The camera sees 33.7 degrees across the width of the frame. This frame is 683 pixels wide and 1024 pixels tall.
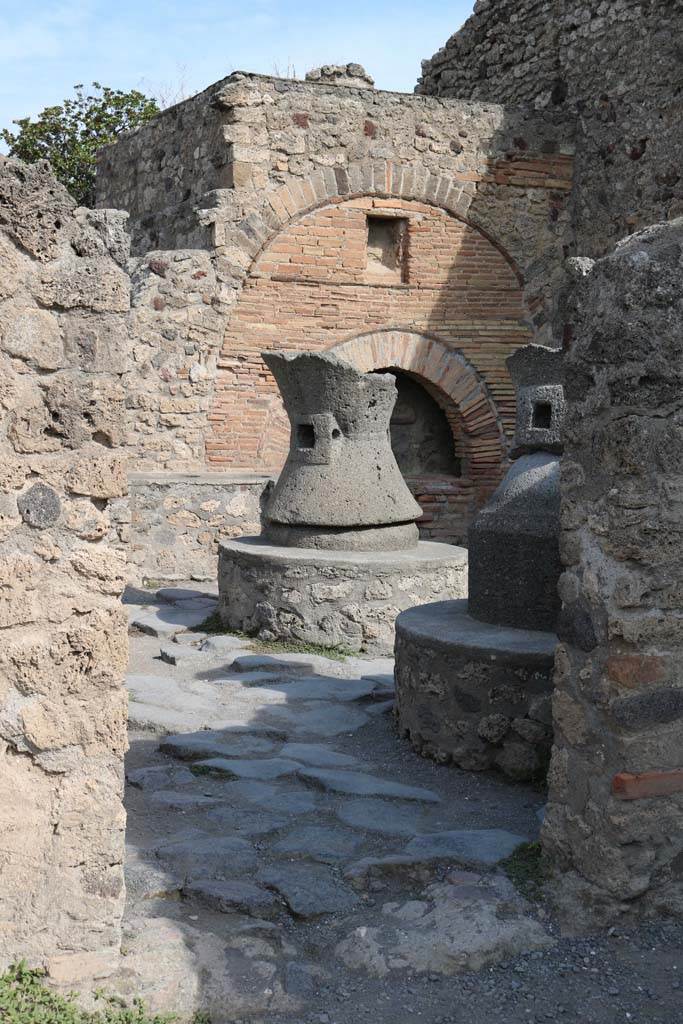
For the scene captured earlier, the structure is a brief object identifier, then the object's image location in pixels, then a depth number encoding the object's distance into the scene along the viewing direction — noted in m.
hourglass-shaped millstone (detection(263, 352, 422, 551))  7.03
